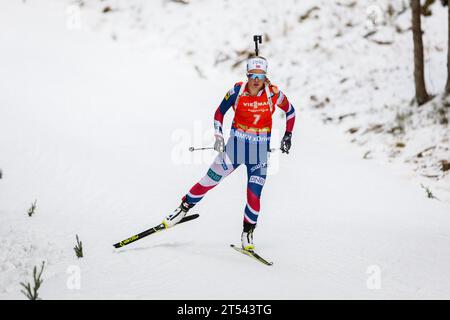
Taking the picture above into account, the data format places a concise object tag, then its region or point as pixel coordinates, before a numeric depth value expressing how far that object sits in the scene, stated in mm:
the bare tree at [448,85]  14867
